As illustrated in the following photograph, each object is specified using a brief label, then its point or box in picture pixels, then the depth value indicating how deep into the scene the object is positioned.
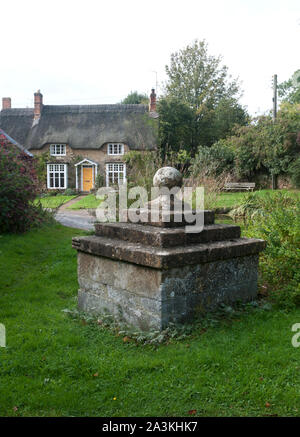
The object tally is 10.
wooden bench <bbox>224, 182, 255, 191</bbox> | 22.44
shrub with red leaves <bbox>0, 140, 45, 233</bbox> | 9.62
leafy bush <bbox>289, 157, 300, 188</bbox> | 21.06
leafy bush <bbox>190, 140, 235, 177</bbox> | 24.04
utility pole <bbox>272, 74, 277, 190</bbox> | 23.69
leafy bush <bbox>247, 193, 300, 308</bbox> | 4.79
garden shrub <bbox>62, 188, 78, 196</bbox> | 29.27
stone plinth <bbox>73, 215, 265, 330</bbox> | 3.96
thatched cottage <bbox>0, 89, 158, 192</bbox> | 30.56
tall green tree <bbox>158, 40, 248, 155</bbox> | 32.29
